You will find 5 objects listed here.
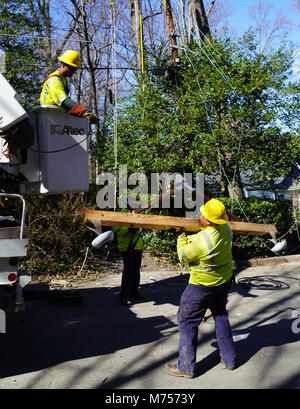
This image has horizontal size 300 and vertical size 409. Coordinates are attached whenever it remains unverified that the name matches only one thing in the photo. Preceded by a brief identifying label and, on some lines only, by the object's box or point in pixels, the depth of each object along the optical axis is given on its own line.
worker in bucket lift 4.45
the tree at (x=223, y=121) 10.04
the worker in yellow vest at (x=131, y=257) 6.68
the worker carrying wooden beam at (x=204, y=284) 3.93
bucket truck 3.82
